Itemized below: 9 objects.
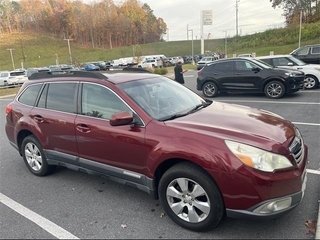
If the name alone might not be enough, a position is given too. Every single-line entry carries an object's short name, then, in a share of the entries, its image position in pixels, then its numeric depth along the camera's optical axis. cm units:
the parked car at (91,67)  3813
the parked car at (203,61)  3009
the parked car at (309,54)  1350
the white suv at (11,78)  2392
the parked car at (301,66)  1095
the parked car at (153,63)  3828
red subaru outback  252
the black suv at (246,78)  964
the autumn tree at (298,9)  5500
